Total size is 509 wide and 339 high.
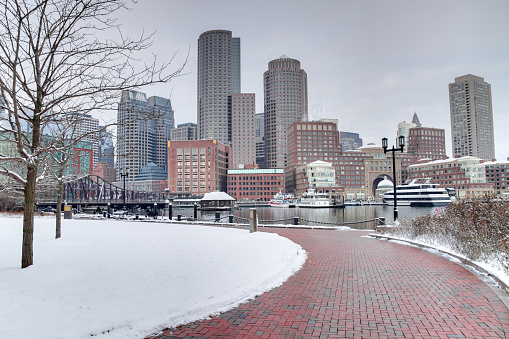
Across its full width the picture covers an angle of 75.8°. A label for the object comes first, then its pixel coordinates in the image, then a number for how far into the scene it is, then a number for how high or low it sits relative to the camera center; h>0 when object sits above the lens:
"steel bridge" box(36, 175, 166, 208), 69.04 -1.91
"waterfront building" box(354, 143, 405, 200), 157.88 +9.44
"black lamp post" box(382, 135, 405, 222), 22.06 +3.37
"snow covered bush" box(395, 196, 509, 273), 9.65 -1.50
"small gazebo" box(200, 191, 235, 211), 86.31 -2.84
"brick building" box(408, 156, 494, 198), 127.94 +5.85
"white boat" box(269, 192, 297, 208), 111.45 -3.96
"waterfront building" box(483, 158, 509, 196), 143.00 +6.39
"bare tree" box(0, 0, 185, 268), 7.69 +2.83
